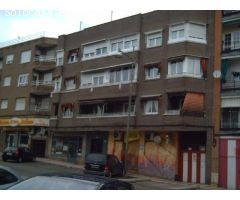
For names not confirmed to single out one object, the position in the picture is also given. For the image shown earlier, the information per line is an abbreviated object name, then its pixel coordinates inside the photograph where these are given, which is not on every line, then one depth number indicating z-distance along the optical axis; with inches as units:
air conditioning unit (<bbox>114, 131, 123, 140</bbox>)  929.4
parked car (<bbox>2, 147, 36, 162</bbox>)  984.2
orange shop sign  1185.6
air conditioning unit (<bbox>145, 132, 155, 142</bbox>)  857.4
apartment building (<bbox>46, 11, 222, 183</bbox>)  784.4
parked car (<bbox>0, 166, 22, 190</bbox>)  250.6
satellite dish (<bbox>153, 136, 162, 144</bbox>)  838.5
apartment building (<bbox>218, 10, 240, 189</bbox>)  727.5
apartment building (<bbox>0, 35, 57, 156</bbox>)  1210.2
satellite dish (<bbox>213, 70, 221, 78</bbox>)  773.0
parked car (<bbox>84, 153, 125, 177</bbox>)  730.4
